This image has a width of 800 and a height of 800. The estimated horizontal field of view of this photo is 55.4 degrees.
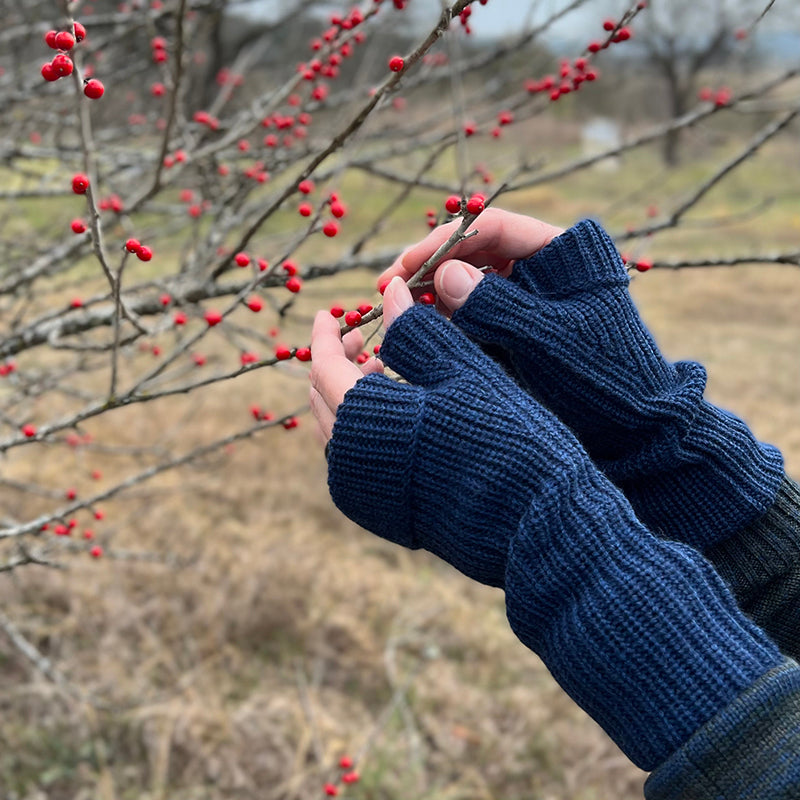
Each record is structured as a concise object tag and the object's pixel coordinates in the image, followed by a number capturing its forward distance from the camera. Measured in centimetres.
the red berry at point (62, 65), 95
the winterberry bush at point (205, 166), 123
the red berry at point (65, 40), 91
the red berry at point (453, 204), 115
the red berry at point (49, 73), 96
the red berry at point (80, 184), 105
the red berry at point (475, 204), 100
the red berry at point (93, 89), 100
